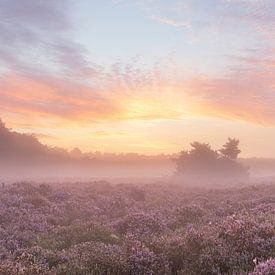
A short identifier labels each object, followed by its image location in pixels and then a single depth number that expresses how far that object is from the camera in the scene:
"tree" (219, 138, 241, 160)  58.97
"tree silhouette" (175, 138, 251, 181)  58.58
